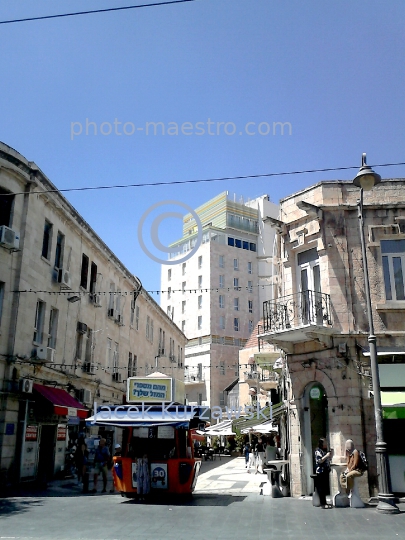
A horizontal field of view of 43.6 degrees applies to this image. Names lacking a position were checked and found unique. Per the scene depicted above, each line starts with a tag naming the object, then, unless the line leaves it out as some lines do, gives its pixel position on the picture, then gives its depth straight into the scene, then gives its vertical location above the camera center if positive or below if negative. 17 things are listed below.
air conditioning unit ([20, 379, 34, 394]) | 17.67 +1.32
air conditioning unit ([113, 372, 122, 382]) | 29.59 +2.75
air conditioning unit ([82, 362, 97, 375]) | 24.64 +2.72
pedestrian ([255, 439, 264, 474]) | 24.57 -1.42
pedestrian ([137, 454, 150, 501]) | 13.62 -1.33
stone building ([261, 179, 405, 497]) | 14.09 +2.91
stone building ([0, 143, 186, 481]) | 18.05 +4.27
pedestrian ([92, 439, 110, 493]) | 17.08 -1.18
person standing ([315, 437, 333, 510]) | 12.51 -1.12
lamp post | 11.55 +0.45
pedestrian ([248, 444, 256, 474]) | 26.68 -1.78
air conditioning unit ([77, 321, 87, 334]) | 24.08 +4.43
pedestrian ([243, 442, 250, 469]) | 29.77 -1.49
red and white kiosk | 13.95 -0.51
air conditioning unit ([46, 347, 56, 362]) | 19.54 +2.67
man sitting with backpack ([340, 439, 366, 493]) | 12.47 -0.97
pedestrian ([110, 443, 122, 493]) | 15.06 -0.76
